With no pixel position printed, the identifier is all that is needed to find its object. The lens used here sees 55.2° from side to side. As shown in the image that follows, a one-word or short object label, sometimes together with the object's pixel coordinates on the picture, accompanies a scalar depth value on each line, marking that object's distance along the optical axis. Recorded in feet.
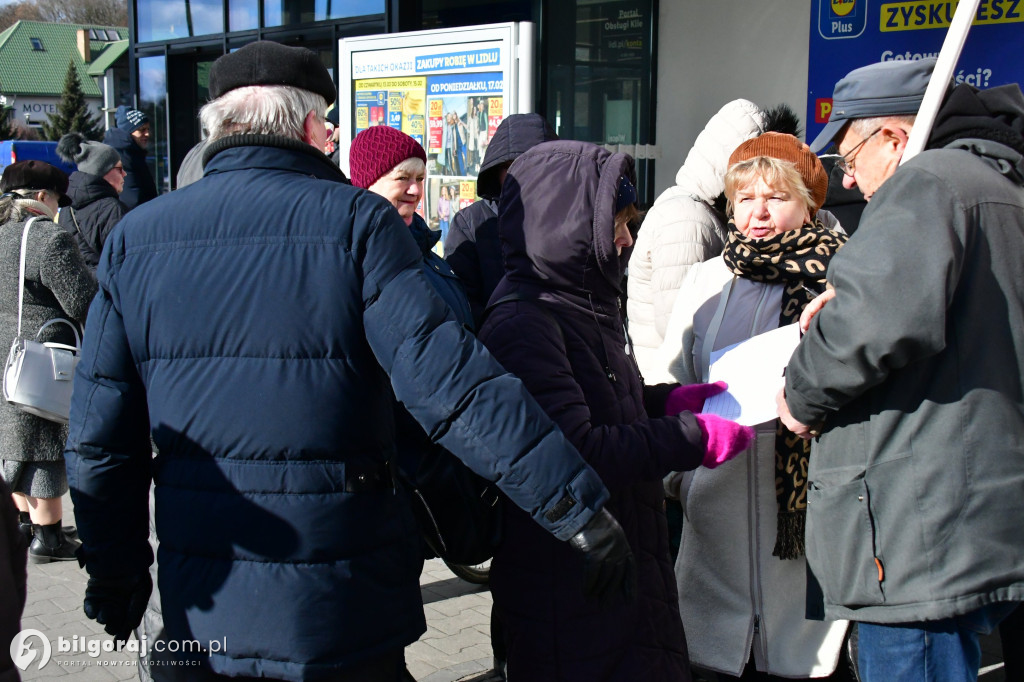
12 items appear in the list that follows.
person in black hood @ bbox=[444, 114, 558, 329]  13.47
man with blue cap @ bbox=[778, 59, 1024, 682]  6.64
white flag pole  7.07
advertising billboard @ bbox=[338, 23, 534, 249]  17.28
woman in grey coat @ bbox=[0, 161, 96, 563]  15.20
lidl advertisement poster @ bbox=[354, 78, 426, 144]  19.22
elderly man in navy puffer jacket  6.34
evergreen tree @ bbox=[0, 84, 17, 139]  146.30
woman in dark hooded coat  7.29
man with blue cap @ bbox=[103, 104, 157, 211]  26.02
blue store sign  16.60
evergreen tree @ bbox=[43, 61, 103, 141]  168.45
